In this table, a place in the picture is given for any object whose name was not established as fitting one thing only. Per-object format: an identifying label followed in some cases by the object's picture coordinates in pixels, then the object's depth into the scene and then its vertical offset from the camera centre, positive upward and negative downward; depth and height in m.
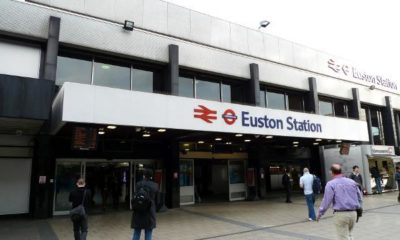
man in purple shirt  5.18 -0.44
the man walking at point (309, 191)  10.34 -0.52
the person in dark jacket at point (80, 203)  7.00 -0.53
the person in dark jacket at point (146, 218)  6.27 -0.77
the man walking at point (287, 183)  15.58 -0.37
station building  9.50 +2.10
